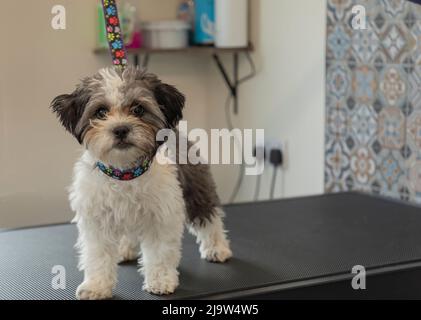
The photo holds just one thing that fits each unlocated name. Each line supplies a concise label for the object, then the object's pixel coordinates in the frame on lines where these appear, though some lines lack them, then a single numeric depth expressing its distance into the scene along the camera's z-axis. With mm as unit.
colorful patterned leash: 1187
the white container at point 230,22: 2211
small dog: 1062
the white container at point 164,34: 2188
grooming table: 1213
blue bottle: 2242
